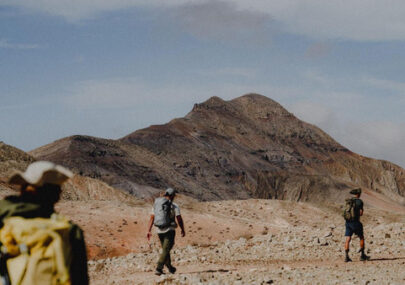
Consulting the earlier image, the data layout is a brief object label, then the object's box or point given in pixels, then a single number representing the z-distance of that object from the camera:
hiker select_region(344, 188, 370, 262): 14.38
